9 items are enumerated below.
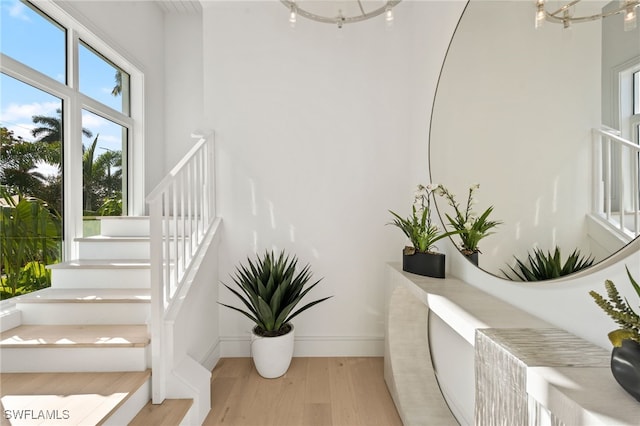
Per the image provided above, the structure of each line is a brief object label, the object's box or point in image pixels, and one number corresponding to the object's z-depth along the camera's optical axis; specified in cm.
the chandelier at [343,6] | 226
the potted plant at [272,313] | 199
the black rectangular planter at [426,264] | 161
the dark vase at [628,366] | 54
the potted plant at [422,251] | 161
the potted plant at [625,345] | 54
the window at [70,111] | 203
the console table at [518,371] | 56
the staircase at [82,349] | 133
